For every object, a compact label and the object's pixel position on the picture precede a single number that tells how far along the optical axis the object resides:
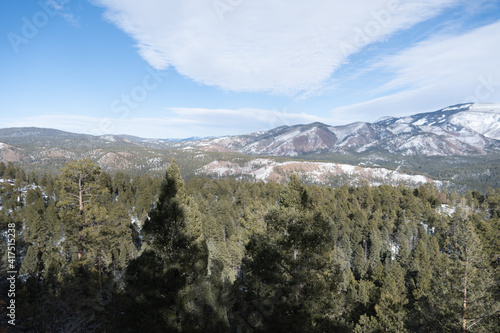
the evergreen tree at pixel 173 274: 11.88
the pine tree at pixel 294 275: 12.66
